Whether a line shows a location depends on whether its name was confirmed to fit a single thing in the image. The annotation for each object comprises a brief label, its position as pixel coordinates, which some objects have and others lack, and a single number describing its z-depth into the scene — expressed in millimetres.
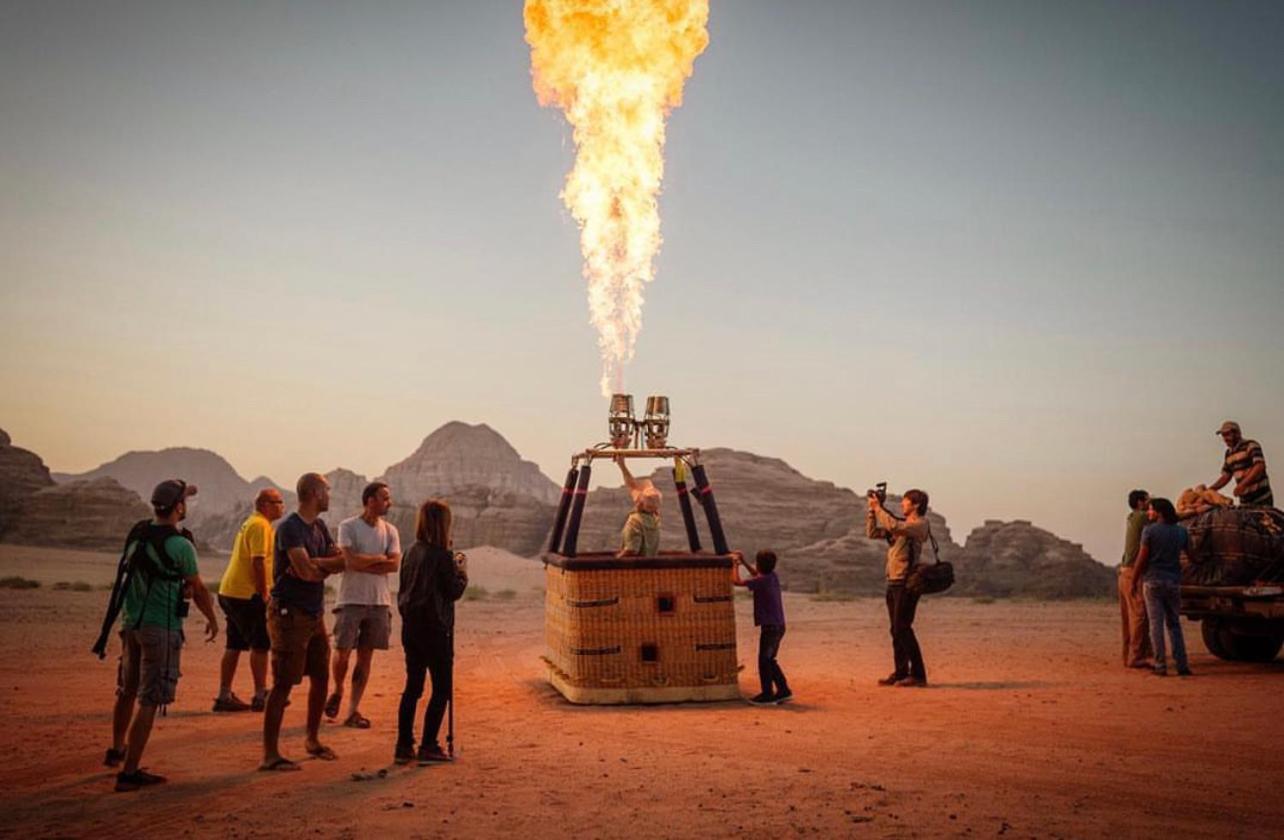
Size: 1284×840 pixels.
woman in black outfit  7715
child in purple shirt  10727
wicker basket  10578
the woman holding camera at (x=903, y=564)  11836
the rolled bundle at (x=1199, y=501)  14383
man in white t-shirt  8867
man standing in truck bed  14125
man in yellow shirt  9641
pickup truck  13188
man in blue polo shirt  7445
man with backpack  7008
